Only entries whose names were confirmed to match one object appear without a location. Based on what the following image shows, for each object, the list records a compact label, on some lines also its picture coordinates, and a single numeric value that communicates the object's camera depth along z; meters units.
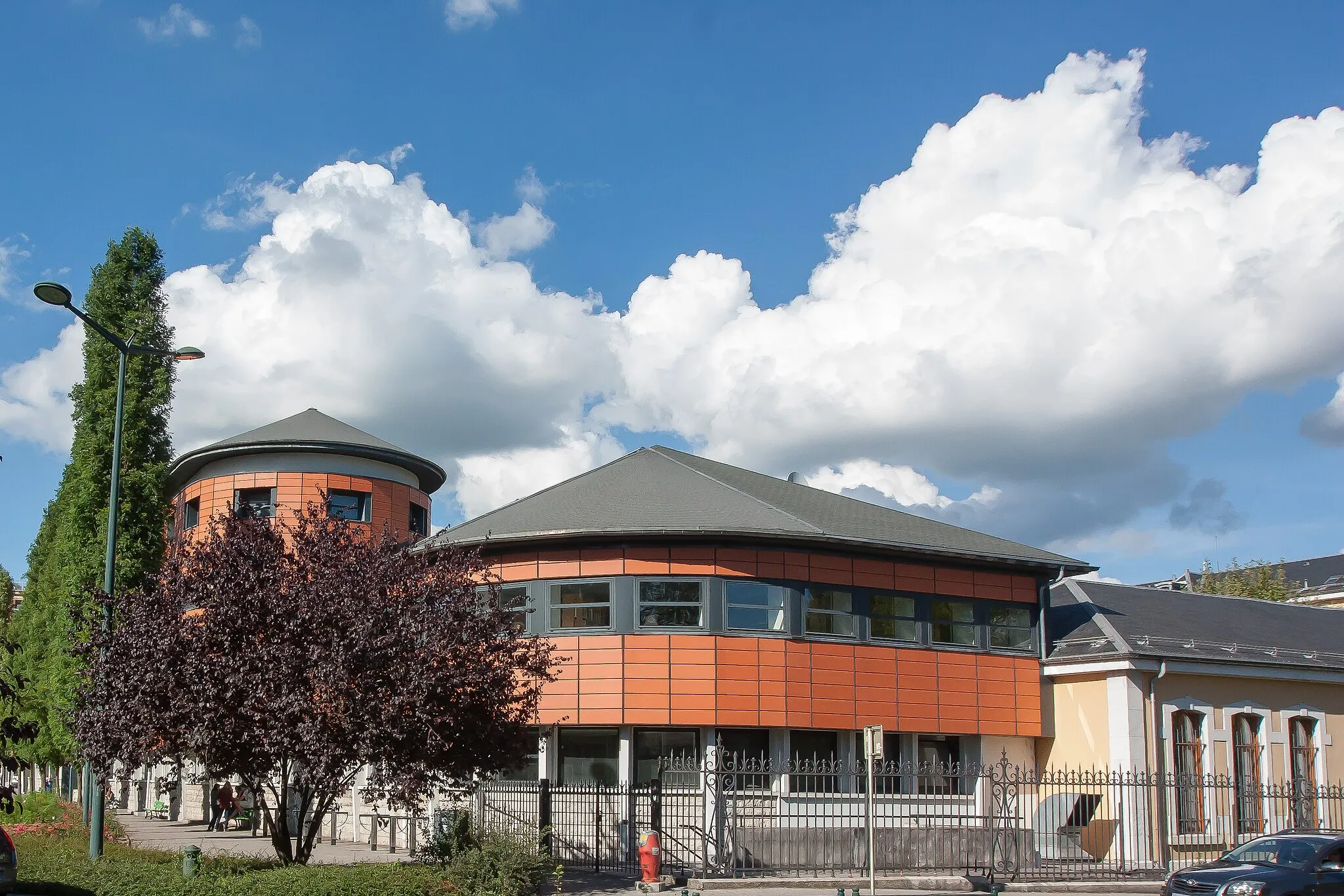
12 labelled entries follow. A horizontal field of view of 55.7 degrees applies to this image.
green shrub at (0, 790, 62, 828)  28.62
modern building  25.20
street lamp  17.19
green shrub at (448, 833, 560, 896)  17.70
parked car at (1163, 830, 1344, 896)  17.64
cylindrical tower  36.25
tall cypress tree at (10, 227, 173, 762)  35.00
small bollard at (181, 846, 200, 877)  16.83
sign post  19.34
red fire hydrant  20.97
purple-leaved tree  16.78
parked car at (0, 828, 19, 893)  16.14
